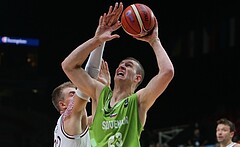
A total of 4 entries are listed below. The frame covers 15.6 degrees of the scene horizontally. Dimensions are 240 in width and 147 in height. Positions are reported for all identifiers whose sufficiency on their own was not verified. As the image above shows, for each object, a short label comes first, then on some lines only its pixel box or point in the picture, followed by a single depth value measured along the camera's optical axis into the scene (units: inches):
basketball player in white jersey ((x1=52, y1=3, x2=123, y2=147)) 227.4
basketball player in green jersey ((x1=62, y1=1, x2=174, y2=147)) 218.2
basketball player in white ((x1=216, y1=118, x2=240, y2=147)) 513.5
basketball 229.4
